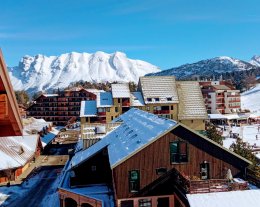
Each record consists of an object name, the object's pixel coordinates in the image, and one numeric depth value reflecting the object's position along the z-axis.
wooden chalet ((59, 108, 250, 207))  17.39
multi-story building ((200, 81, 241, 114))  92.04
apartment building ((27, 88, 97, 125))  88.71
